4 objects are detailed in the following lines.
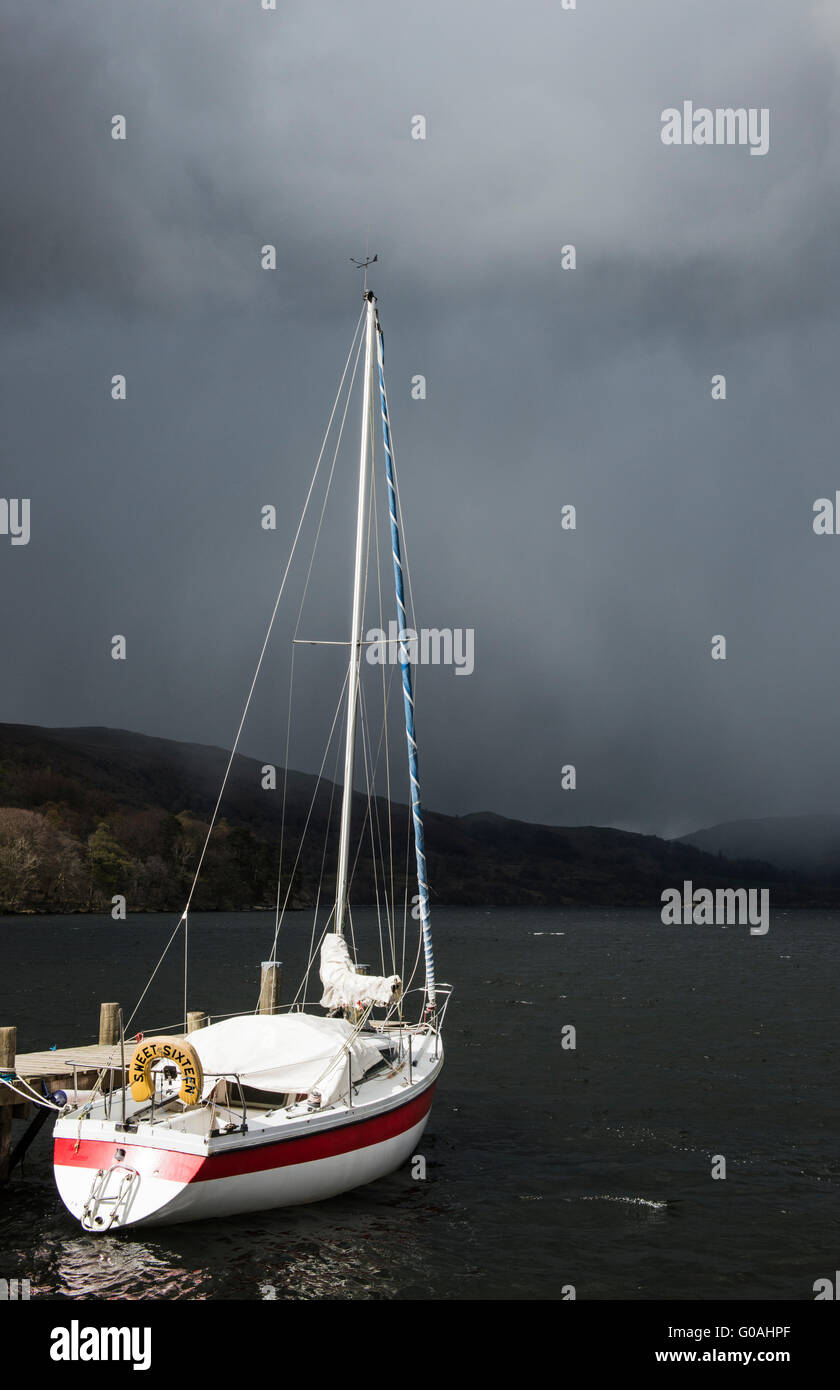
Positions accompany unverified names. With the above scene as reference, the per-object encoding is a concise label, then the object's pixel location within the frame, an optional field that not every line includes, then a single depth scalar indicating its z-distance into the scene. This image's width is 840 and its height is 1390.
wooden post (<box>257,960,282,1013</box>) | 28.59
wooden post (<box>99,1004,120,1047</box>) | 25.81
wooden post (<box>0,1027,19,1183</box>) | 22.12
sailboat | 18.02
